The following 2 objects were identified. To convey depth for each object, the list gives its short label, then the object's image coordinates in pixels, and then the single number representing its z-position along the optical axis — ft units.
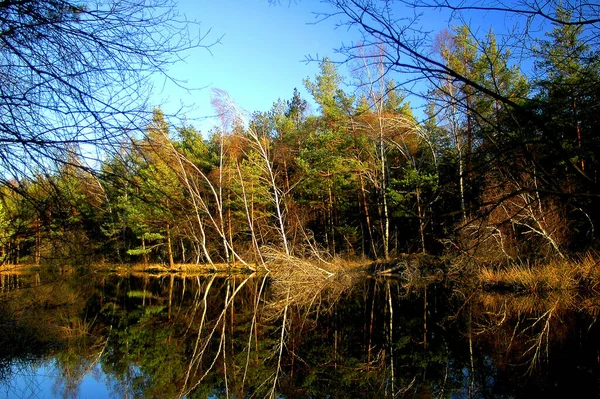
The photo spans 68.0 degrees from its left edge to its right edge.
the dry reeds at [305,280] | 45.91
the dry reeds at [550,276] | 39.73
